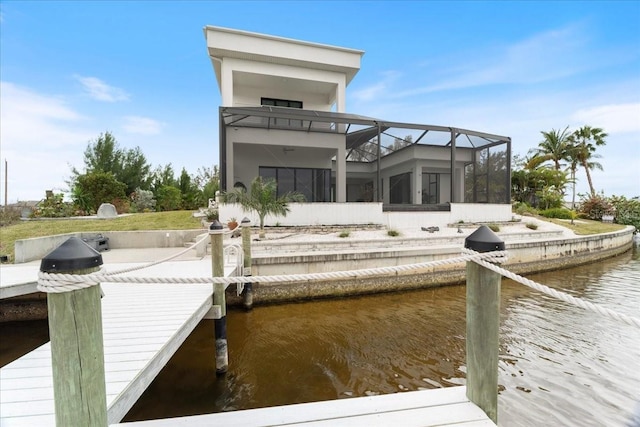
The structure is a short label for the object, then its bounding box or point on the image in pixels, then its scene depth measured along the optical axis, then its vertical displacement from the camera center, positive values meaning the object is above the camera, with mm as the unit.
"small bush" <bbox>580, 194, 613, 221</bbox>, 23625 -539
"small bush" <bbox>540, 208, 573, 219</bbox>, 20891 -890
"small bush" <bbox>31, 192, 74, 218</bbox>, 15182 +71
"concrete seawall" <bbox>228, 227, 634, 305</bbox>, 7488 -1962
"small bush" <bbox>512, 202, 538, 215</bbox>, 20105 -567
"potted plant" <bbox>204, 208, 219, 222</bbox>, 12695 -381
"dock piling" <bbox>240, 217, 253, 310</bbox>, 6789 -1474
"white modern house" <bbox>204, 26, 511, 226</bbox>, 13180 +3367
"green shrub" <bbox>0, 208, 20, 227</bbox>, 13893 -335
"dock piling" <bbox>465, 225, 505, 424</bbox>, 1606 -734
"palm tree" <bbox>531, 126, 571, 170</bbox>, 30734 +6329
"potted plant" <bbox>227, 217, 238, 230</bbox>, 10941 -703
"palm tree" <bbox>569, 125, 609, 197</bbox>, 30953 +6460
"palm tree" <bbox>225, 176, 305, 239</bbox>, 10148 +221
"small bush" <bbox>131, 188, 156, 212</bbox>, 19533 +448
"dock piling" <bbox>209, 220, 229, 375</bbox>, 4477 -1606
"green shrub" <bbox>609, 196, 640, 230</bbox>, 23844 -949
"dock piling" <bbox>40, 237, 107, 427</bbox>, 1198 -614
